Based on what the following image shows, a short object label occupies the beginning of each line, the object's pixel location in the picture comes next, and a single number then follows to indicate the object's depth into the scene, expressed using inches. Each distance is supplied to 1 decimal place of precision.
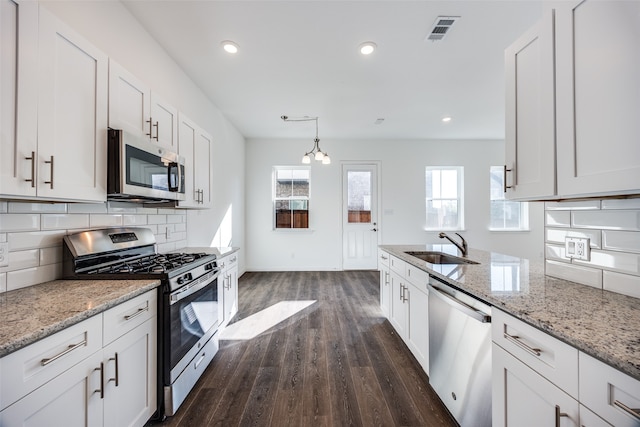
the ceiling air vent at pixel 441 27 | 86.2
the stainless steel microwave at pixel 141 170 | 60.4
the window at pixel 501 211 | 230.7
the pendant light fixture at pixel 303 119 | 163.9
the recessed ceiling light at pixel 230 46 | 98.1
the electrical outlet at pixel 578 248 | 50.9
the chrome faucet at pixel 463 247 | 91.7
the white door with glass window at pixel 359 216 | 225.6
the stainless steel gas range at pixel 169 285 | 60.9
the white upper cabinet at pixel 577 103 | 37.1
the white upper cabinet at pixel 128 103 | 61.2
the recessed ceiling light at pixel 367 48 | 99.0
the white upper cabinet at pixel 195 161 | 95.3
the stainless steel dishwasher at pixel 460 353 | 49.8
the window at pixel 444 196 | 232.7
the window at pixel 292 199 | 225.5
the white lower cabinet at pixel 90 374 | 32.7
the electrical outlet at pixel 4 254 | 49.0
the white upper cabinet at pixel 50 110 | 40.6
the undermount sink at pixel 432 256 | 100.7
